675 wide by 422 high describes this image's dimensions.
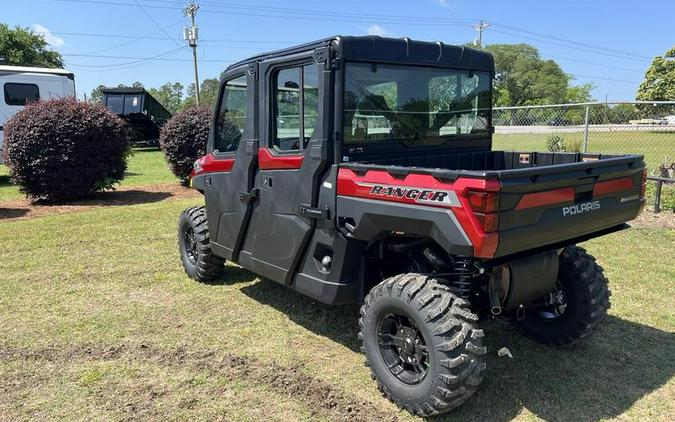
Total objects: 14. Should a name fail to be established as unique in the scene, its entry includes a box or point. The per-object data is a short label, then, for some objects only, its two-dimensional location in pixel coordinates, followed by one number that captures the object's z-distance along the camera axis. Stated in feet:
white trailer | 50.11
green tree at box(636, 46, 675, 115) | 176.96
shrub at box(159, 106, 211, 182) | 41.73
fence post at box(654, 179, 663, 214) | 27.66
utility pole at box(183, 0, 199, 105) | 109.70
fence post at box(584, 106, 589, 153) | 32.36
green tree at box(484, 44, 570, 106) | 280.51
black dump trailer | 79.77
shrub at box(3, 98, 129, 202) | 34.60
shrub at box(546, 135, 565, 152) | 40.04
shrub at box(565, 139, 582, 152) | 39.54
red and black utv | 9.70
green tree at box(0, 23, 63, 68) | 128.67
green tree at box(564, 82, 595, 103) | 292.81
